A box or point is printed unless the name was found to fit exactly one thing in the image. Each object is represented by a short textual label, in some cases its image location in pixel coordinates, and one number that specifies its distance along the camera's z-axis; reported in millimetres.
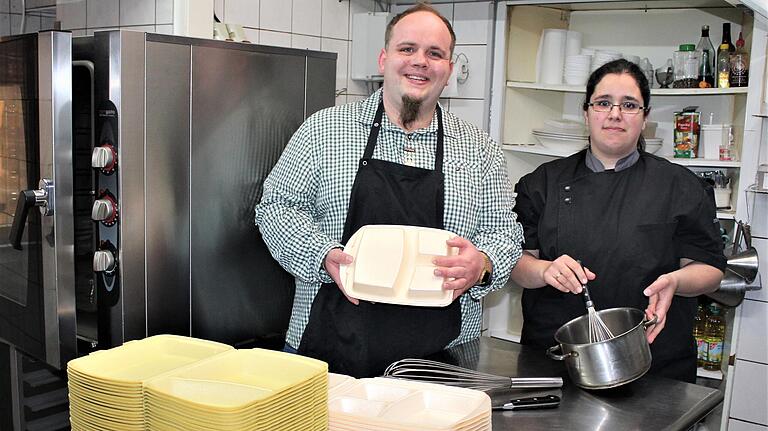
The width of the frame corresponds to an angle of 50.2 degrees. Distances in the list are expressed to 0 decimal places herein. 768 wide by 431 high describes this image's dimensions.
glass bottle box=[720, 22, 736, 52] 2840
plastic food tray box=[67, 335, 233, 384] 1033
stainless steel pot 1578
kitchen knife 1515
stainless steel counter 1480
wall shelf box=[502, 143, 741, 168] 2791
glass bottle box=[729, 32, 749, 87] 2768
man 1847
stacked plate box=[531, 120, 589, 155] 3146
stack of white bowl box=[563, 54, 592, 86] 3107
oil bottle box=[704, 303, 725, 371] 2857
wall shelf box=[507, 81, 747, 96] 2758
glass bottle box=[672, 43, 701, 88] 2896
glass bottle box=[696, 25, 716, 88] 2889
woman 2049
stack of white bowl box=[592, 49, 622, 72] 3104
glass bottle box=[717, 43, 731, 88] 2805
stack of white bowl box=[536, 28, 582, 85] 3189
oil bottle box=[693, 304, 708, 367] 2869
